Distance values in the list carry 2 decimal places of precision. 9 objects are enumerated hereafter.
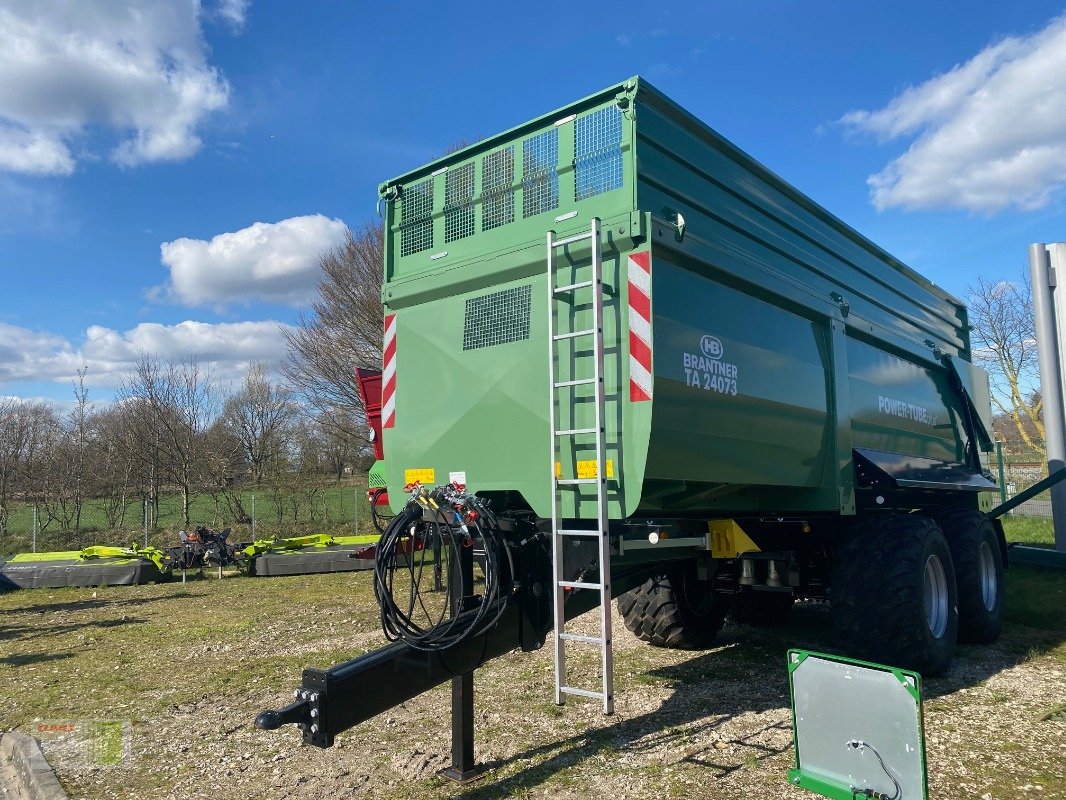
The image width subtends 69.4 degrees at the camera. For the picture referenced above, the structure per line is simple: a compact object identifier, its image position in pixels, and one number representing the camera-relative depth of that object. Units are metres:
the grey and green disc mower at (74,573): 11.95
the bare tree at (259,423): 24.62
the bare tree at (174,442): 21.14
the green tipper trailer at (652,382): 3.92
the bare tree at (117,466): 21.05
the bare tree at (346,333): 21.42
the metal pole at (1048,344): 10.56
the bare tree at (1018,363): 22.50
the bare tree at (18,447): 20.69
